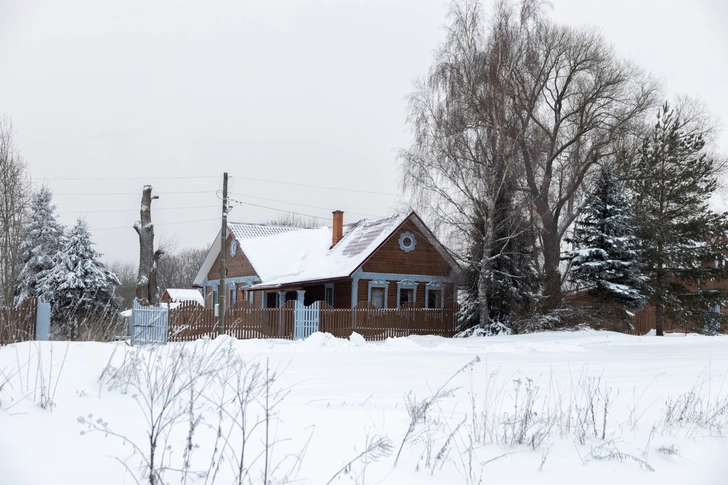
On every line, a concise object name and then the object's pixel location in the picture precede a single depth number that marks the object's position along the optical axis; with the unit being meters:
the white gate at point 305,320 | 26.69
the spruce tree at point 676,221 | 29.91
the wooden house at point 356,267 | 30.92
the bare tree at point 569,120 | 29.78
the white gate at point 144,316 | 24.42
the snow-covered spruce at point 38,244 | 33.78
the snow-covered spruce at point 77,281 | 30.05
